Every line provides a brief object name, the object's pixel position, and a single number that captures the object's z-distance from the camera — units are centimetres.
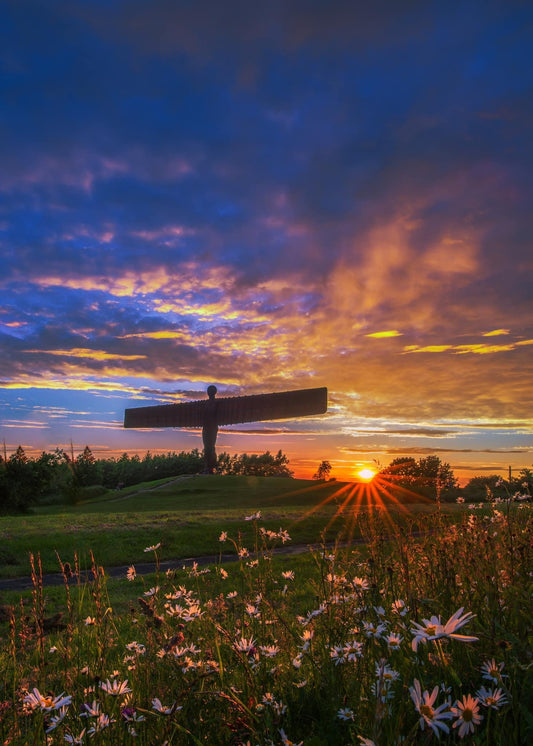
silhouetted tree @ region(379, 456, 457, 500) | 3138
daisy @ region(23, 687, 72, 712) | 179
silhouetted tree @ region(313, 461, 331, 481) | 4472
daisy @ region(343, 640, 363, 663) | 268
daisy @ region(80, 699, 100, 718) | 196
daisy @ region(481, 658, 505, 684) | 180
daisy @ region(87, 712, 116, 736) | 206
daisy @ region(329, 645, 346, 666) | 271
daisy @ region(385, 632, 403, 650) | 255
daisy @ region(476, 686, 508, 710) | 185
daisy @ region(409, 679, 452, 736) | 137
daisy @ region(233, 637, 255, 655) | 229
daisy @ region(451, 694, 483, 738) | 158
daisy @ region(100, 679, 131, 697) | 215
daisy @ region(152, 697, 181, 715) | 218
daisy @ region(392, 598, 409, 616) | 296
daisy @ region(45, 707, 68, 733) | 204
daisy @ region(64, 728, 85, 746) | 210
